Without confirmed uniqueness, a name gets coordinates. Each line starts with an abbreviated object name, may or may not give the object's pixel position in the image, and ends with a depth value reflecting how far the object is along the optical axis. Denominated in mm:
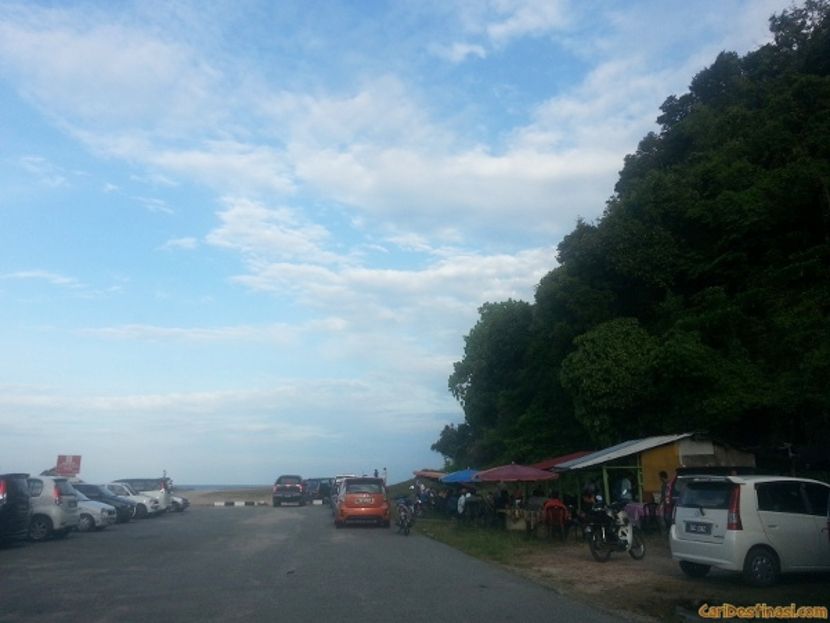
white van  11852
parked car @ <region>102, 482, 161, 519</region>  33188
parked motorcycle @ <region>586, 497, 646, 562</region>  16141
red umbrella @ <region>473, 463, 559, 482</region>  24359
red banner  41625
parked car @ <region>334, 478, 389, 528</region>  26625
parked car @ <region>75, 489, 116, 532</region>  25062
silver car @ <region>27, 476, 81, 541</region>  21078
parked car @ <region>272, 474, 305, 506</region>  46531
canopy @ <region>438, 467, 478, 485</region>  31006
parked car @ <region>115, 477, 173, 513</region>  35875
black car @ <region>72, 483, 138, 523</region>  29734
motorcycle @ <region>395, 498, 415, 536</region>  24266
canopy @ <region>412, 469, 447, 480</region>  41400
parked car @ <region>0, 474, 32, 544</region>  18641
